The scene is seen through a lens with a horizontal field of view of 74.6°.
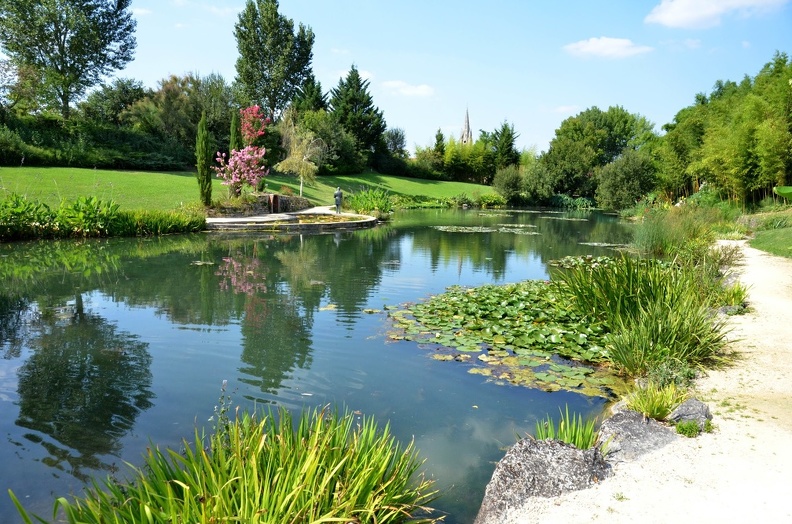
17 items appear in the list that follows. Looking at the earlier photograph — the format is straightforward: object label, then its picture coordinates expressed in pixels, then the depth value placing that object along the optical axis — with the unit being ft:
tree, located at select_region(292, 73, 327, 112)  150.92
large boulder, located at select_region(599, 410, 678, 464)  11.55
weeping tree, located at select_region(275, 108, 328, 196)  84.79
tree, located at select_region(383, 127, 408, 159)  183.32
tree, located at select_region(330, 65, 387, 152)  151.84
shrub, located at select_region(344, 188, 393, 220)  86.58
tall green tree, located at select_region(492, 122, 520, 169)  178.19
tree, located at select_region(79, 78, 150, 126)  118.93
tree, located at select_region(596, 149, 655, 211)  115.85
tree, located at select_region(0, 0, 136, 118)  106.11
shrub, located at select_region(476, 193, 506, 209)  139.23
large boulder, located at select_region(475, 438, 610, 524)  9.93
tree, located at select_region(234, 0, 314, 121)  156.56
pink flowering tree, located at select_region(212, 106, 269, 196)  66.85
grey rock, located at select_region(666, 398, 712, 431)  12.71
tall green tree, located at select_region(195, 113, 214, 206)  61.98
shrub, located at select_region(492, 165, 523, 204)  144.66
